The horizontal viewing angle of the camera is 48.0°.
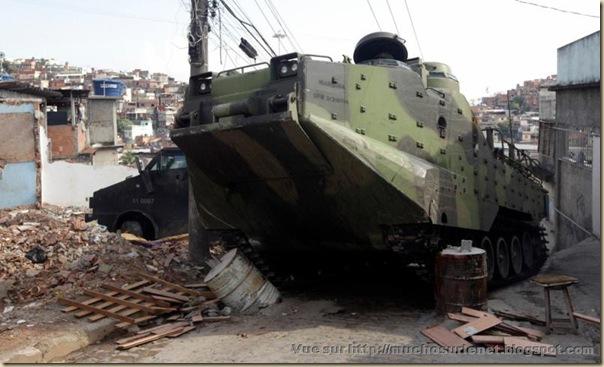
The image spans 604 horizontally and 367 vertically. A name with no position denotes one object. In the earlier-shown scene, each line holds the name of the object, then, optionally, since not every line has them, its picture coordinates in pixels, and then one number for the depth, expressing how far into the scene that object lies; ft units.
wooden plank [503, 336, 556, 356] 19.67
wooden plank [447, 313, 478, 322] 22.92
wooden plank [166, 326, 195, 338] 23.53
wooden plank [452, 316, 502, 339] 21.54
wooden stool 21.90
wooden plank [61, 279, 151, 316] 25.58
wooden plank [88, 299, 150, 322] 25.03
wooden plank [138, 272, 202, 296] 28.68
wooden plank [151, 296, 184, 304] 27.14
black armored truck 44.78
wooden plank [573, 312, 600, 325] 20.75
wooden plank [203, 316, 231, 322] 25.38
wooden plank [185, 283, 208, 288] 29.63
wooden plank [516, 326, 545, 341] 21.26
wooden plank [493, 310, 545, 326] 23.73
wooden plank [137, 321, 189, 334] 23.93
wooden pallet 25.28
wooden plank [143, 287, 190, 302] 27.68
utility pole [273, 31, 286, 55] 44.26
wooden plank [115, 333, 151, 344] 22.71
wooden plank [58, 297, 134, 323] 24.98
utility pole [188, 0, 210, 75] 33.17
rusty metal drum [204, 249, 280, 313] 26.45
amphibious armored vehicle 23.07
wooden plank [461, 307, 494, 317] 23.25
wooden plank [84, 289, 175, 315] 25.84
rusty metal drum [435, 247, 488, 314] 24.23
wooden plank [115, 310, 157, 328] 24.65
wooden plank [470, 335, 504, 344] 20.67
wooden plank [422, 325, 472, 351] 20.59
